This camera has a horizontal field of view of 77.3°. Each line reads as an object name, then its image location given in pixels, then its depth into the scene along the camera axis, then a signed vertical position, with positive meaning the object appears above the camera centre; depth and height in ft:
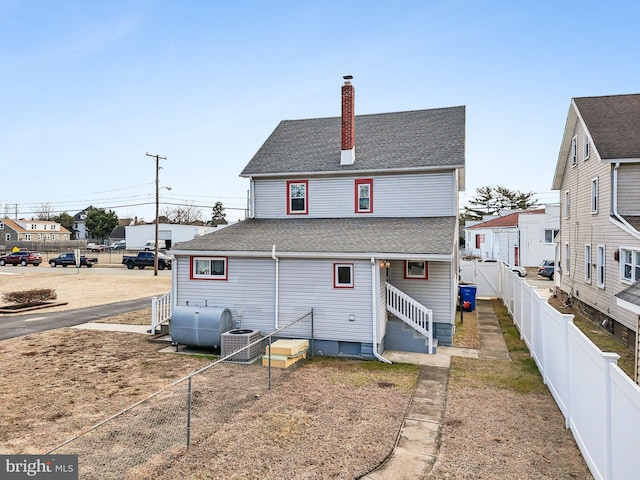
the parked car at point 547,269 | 112.37 -6.61
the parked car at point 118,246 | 257.38 -1.12
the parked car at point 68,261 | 156.97 -6.79
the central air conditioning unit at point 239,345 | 39.47 -10.10
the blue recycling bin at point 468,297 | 65.21 -8.34
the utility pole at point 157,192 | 120.94 +16.30
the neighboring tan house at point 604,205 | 49.01 +5.98
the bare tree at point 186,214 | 402.05 +30.69
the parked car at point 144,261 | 148.66 -6.18
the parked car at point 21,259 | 167.12 -6.37
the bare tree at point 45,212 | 419.37 +33.40
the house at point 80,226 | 381.40 +17.38
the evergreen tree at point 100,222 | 309.63 +17.15
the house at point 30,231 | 284.82 +9.44
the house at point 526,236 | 130.72 +3.44
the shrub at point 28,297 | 72.90 -9.75
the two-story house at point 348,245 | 41.47 +0.00
